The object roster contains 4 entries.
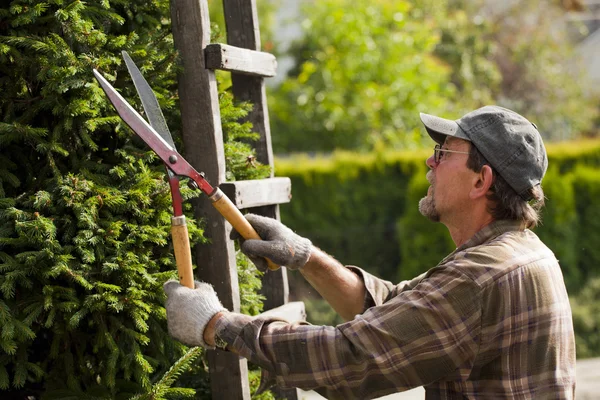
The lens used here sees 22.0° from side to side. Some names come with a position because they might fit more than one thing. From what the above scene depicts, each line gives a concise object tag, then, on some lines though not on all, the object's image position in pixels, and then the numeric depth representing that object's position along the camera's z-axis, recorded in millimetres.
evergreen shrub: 4956
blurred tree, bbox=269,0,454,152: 22073
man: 4597
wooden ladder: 5749
